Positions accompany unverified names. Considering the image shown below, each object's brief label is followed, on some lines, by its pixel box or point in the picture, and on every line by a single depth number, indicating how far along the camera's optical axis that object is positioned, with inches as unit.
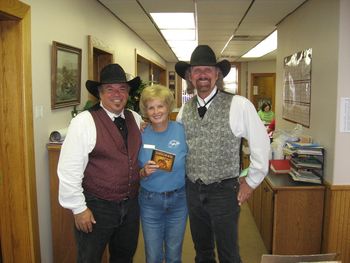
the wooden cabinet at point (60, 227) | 94.1
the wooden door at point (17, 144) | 78.8
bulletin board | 123.0
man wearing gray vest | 73.0
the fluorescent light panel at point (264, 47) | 217.6
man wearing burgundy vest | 66.4
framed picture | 96.0
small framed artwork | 429.7
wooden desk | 106.5
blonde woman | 72.6
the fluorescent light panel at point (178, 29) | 155.4
